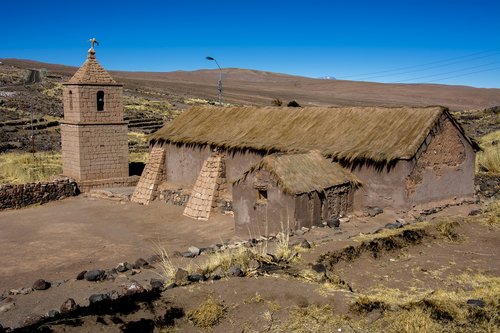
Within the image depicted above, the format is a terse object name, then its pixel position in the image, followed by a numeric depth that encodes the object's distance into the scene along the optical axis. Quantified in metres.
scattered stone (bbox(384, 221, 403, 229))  12.69
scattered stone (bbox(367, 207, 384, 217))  14.94
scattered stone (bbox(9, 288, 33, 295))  9.65
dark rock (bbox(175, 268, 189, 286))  8.45
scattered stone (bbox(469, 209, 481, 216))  14.27
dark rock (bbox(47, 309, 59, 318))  8.07
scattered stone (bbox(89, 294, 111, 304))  8.45
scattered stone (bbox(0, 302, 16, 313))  8.84
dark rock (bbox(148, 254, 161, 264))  11.41
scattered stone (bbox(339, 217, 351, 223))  14.45
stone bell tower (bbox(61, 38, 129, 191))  21.91
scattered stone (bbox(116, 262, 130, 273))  10.61
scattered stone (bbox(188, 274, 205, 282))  8.45
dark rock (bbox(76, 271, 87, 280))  10.32
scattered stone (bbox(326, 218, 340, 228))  13.42
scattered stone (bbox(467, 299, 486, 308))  6.89
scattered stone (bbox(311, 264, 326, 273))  8.87
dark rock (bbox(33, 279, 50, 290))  9.79
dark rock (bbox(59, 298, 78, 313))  8.32
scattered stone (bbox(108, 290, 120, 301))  8.42
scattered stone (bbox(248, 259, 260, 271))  8.94
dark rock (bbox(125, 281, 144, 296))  8.50
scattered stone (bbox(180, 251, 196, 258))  11.44
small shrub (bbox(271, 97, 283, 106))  26.65
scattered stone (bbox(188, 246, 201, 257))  11.55
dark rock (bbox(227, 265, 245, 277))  8.60
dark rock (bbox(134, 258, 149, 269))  10.84
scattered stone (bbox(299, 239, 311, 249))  10.51
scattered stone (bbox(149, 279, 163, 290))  8.65
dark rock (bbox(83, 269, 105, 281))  10.19
